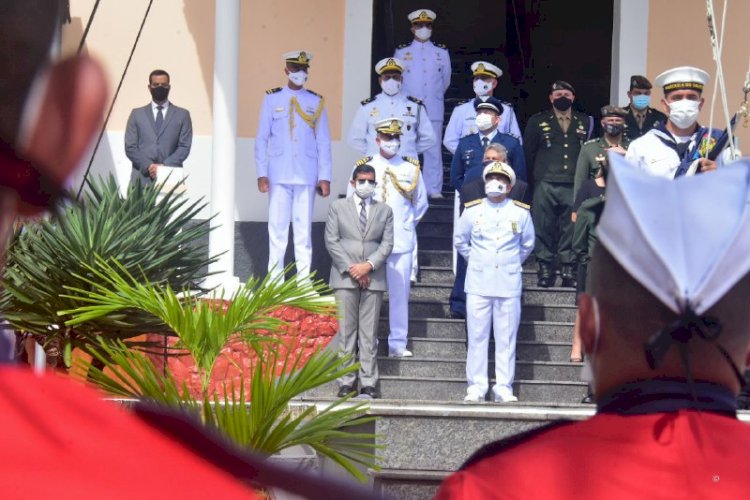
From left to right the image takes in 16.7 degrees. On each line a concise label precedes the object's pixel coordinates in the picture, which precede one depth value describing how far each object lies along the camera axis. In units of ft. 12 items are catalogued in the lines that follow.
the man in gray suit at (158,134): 66.79
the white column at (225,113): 66.88
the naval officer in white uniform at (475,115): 66.01
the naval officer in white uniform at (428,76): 72.21
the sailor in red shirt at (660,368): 9.30
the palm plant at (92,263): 34.45
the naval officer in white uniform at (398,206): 61.15
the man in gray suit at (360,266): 57.98
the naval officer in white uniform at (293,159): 67.07
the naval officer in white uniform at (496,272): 57.38
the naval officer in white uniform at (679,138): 50.72
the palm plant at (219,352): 30.07
